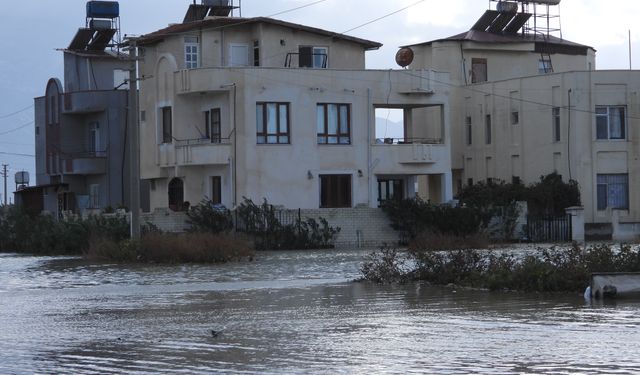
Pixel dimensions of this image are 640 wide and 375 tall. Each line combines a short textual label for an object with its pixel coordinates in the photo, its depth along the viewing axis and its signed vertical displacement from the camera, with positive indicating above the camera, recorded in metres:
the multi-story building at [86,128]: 69.19 +5.25
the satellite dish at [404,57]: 64.00 +8.05
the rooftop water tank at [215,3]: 68.38 +11.69
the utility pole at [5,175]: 118.15 +4.44
